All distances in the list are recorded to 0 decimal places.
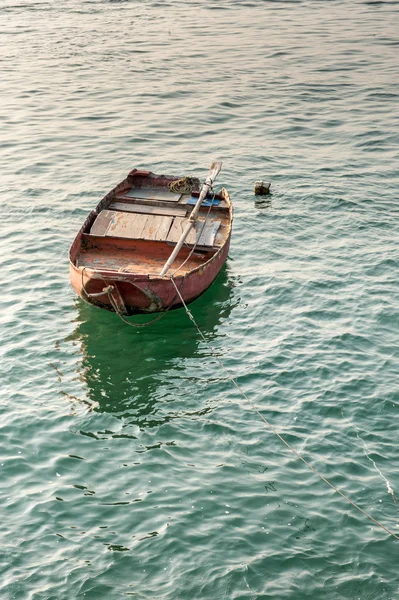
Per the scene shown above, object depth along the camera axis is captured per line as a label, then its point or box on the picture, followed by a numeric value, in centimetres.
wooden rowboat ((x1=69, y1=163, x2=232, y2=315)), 1585
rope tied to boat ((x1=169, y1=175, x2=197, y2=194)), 2134
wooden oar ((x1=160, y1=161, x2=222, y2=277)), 1657
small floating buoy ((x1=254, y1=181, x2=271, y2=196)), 2366
